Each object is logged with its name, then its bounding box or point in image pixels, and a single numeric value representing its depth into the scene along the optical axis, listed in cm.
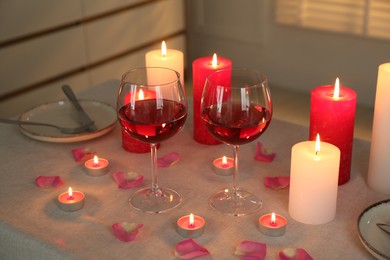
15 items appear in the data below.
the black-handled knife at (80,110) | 131
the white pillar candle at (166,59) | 126
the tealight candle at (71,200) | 101
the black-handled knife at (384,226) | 93
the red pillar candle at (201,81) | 121
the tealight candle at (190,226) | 93
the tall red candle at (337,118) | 106
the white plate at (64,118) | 125
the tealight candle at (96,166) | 113
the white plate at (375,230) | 87
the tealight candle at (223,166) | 112
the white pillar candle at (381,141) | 103
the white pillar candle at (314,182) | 95
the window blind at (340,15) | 286
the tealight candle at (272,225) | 93
